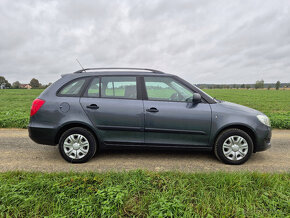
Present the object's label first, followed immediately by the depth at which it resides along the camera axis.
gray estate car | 3.38
